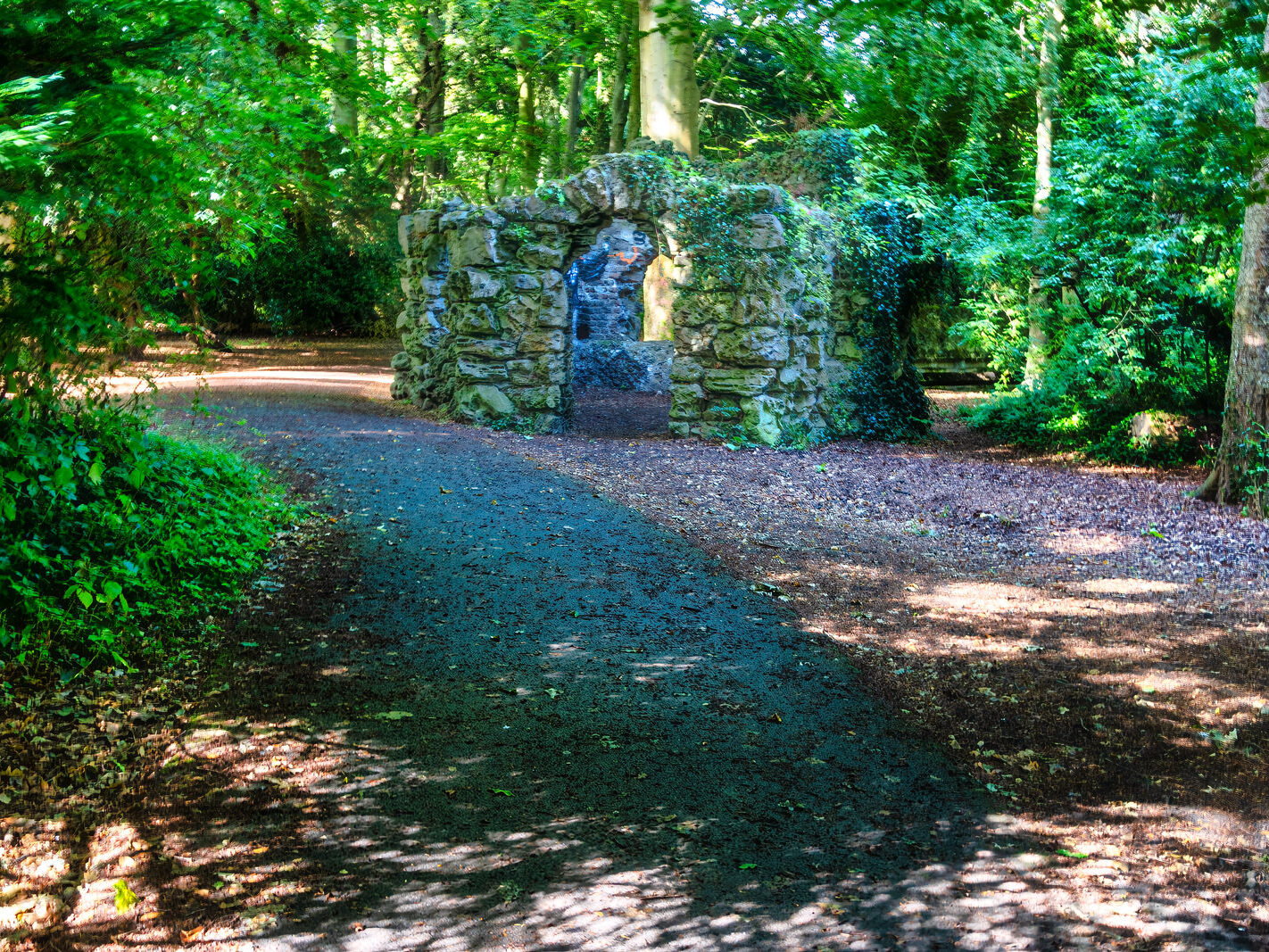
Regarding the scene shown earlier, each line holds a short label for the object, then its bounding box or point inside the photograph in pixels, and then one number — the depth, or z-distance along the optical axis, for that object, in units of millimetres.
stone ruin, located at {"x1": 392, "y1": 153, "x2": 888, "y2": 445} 12180
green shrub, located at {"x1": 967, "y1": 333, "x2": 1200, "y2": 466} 12305
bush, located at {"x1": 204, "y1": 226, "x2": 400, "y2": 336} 22188
